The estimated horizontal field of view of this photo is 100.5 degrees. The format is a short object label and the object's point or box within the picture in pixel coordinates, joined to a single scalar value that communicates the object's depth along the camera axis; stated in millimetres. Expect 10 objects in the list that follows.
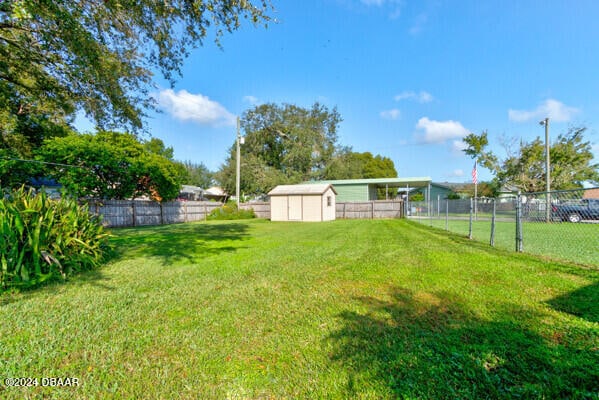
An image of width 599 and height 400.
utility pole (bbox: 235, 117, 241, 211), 18048
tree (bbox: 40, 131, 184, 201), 11016
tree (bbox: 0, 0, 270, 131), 4941
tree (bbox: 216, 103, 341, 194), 25250
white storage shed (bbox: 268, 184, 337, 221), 15973
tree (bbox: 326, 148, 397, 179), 27516
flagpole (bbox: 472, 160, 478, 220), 17395
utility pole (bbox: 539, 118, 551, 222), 15262
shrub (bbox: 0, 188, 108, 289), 3342
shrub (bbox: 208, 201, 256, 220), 17812
